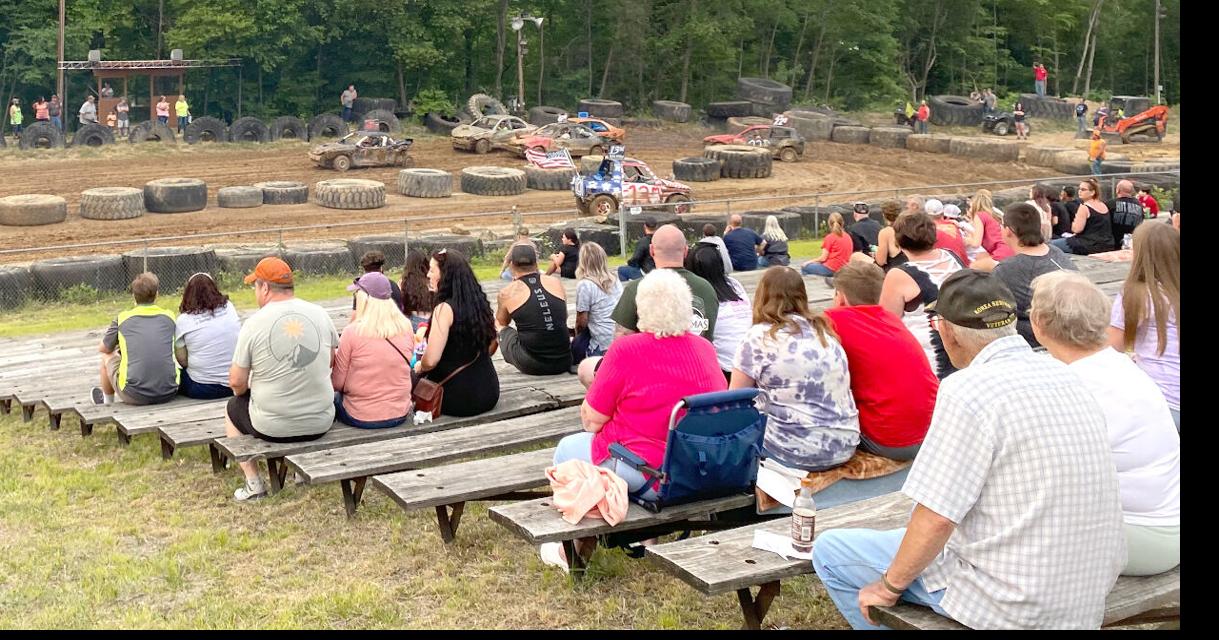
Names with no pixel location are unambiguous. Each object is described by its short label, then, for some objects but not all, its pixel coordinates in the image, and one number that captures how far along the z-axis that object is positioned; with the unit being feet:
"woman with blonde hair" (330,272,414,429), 27.58
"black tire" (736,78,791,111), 165.27
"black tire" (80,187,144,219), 87.76
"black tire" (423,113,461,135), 145.38
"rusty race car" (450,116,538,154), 126.62
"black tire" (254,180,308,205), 94.68
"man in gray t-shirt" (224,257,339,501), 26.05
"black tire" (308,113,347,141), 135.95
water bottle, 17.13
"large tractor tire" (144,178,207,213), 91.15
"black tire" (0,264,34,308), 61.00
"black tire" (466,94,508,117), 143.45
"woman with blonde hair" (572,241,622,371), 32.48
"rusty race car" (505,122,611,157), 121.60
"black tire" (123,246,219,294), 63.82
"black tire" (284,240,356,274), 67.31
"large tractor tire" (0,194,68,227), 84.84
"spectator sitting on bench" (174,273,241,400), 31.78
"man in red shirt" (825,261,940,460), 20.86
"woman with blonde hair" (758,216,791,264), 58.91
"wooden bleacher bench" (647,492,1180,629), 15.14
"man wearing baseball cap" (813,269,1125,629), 13.48
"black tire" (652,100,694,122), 159.63
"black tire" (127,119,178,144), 128.36
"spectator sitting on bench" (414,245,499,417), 27.50
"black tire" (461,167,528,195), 101.40
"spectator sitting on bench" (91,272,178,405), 31.81
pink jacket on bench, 19.44
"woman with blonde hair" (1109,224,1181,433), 19.24
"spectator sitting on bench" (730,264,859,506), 20.39
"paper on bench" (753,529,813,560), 17.26
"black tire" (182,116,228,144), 129.49
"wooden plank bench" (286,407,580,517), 23.93
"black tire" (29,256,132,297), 62.44
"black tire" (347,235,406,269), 69.87
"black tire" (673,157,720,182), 111.96
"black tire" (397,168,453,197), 99.96
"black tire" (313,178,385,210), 93.35
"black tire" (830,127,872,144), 141.79
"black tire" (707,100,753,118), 155.63
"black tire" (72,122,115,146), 123.75
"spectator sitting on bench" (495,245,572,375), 31.37
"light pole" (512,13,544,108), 152.76
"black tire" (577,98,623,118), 155.63
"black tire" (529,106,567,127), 147.43
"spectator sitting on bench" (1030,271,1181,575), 15.03
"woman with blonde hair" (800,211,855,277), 50.16
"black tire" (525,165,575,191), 104.63
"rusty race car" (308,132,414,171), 112.47
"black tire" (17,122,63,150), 120.37
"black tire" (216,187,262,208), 93.61
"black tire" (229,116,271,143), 131.03
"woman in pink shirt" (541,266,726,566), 20.24
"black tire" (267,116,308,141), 133.28
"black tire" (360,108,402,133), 140.46
